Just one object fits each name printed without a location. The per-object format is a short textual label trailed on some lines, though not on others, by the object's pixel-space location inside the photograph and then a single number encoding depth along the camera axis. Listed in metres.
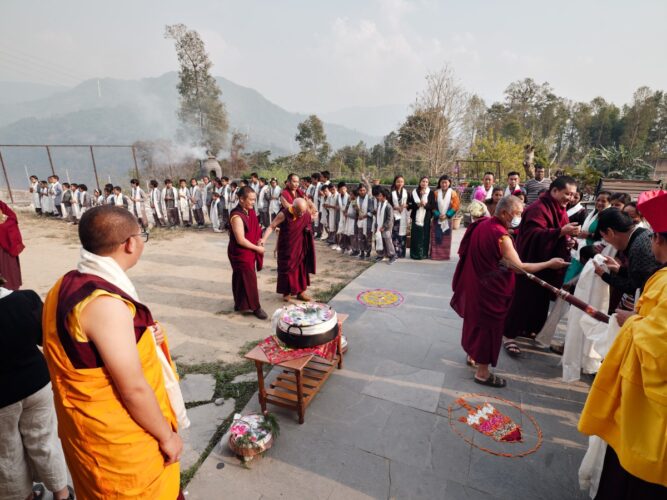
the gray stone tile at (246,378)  3.78
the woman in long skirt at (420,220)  7.80
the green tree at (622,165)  18.34
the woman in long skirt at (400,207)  8.01
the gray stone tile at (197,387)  3.52
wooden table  3.04
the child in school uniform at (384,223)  7.92
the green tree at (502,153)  20.47
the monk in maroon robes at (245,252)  4.99
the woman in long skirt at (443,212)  7.65
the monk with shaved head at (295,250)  5.60
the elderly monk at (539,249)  4.04
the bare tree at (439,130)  16.75
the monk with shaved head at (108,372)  1.40
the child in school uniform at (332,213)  9.59
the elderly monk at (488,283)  3.26
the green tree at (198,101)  30.55
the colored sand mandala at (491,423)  2.82
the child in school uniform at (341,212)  9.00
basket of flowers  2.68
